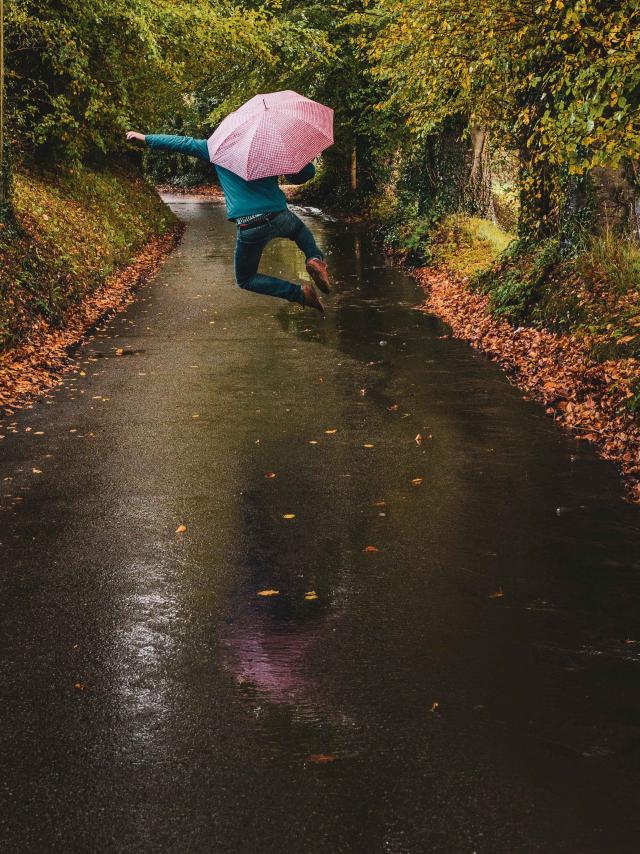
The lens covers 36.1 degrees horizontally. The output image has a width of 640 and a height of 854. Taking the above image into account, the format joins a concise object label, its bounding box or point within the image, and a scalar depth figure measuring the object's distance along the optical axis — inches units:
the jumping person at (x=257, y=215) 319.3
